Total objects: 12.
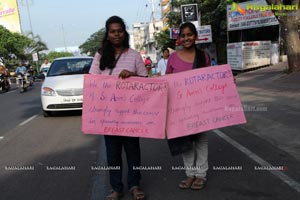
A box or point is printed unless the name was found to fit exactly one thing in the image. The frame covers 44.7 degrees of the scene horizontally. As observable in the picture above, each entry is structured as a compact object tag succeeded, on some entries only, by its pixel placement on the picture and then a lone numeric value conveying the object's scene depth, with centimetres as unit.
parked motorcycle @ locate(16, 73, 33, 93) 1942
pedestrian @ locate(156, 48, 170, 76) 968
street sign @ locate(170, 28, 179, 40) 2151
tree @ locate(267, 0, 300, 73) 1377
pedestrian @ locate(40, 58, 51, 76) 2017
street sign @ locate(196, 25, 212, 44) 2216
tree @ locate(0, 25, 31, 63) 4706
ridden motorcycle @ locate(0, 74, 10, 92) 2086
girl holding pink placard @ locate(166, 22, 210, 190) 375
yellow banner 6488
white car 895
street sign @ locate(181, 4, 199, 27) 1742
